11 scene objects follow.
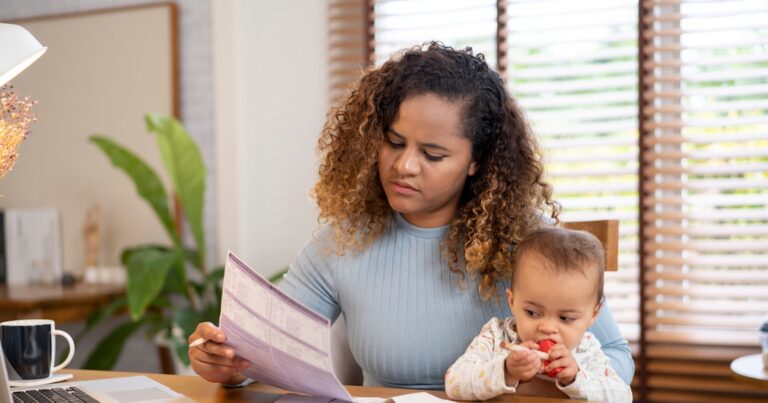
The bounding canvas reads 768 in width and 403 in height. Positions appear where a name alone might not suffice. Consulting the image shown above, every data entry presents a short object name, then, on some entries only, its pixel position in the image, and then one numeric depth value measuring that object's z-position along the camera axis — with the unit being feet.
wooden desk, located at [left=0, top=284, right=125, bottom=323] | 10.73
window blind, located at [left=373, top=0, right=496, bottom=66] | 11.37
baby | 4.68
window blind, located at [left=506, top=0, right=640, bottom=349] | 10.61
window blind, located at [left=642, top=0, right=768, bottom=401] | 10.03
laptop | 4.79
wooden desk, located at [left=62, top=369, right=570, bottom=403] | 4.81
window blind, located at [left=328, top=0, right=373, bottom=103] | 11.73
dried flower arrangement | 4.55
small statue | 12.51
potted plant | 10.62
